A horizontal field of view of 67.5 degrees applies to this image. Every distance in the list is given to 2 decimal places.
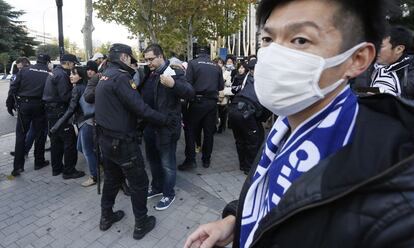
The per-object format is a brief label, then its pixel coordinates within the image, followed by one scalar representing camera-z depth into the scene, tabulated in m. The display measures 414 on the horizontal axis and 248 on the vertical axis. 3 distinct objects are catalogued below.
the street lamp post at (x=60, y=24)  7.08
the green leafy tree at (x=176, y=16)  13.58
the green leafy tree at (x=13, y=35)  34.81
